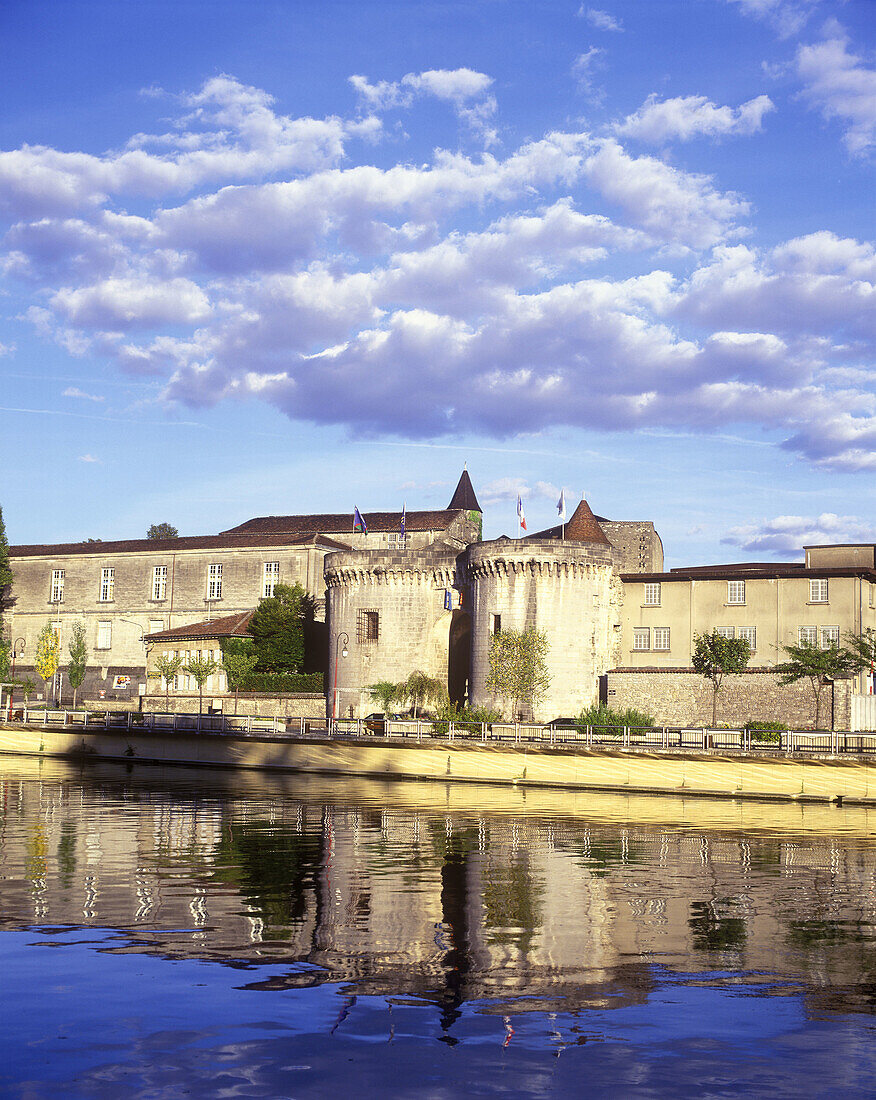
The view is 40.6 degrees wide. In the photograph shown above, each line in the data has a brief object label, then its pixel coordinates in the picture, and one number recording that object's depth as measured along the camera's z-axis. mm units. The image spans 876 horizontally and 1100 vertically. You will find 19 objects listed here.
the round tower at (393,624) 67688
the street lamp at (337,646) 67688
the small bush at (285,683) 72312
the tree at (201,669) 77312
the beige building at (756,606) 59219
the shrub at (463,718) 55000
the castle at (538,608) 59625
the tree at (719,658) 56609
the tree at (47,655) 87688
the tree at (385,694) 66750
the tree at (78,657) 89750
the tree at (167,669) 80938
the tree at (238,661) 76750
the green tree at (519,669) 59438
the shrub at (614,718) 54625
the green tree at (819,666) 54625
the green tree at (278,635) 77750
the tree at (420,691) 66375
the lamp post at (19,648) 97250
